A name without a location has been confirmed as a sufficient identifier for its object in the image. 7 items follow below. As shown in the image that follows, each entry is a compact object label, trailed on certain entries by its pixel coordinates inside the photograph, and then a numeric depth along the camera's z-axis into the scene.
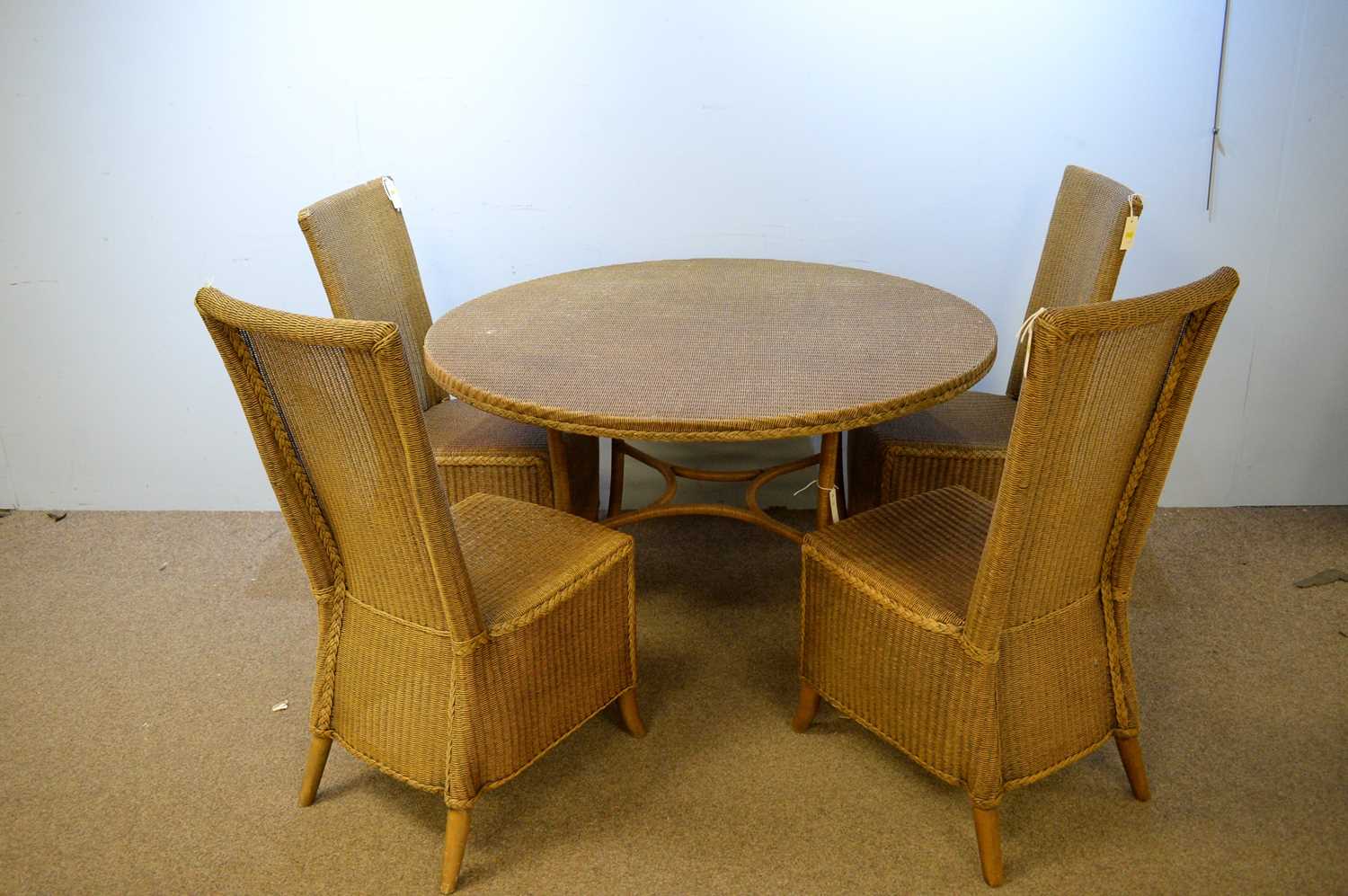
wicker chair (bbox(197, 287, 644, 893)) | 1.41
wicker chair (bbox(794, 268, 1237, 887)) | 1.39
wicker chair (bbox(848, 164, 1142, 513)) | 2.09
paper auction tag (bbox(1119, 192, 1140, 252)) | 2.00
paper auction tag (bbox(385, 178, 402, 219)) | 2.38
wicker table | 1.67
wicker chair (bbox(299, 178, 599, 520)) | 2.15
